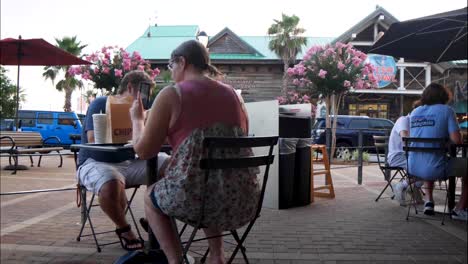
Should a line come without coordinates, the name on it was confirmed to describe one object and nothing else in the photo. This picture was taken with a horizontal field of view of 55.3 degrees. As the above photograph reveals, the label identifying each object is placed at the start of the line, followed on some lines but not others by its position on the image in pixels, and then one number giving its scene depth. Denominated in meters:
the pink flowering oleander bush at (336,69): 13.09
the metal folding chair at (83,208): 3.47
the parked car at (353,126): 15.62
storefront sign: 21.44
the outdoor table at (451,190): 4.54
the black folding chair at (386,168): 5.35
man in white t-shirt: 5.16
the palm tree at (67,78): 24.53
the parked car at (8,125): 10.49
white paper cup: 3.12
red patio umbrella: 7.74
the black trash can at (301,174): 5.27
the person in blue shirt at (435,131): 4.27
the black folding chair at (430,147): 4.21
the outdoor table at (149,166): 2.60
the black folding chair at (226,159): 2.09
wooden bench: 4.83
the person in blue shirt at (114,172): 3.24
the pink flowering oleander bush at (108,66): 12.73
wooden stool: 5.92
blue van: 19.07
